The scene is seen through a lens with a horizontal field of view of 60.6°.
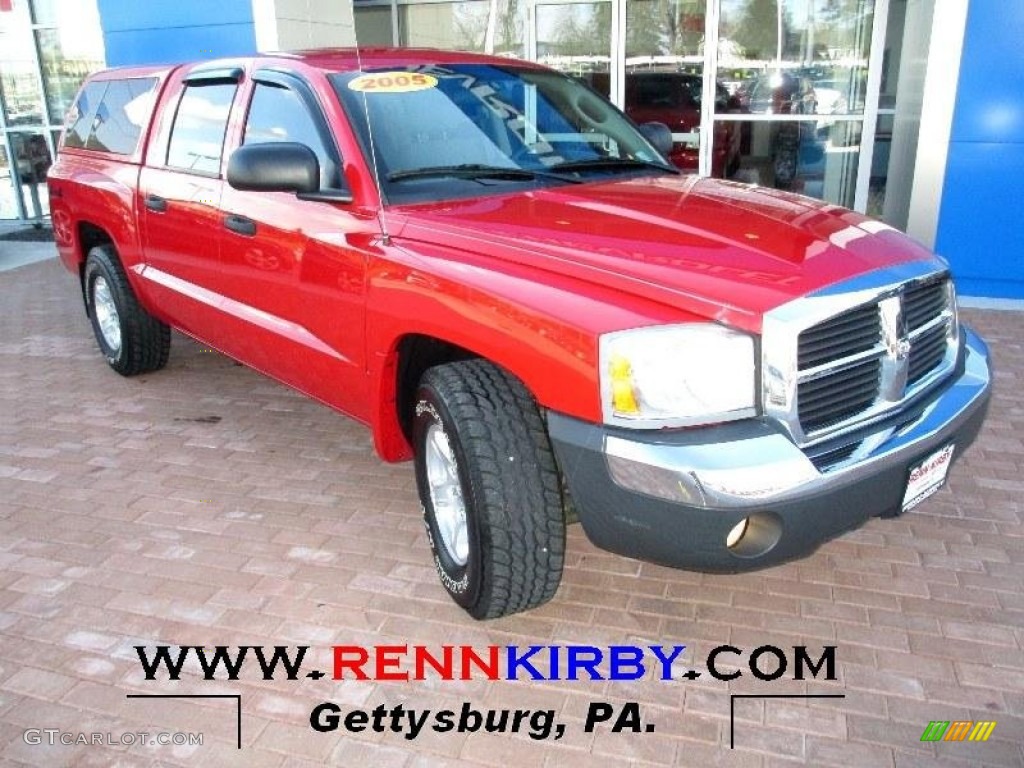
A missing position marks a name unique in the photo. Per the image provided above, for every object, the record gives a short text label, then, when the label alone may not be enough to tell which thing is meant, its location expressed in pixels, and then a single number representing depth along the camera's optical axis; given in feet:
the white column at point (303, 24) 28.96
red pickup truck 7.62
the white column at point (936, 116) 21.71
